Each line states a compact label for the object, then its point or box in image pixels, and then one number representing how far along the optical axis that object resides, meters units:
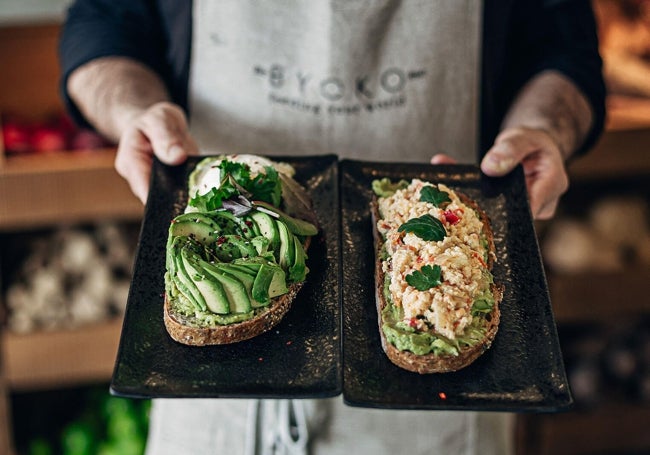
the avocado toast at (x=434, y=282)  0.60
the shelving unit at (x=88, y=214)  1.07
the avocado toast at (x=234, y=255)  0.61
